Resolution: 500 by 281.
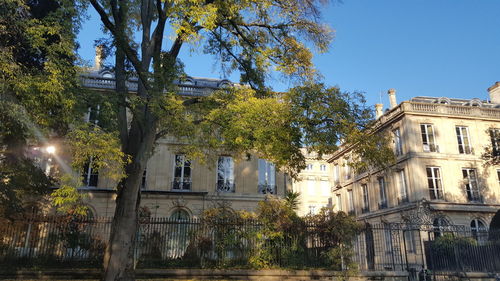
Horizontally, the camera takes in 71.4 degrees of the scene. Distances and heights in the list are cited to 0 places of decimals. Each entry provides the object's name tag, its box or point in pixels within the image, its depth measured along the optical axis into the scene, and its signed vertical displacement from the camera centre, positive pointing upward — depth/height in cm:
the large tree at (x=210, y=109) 1033 +392
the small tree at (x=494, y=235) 1475 +24
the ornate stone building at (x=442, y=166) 2564 +560
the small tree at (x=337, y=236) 1265 +19
